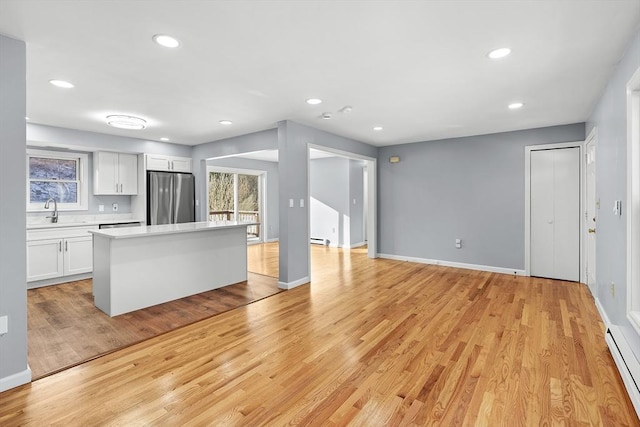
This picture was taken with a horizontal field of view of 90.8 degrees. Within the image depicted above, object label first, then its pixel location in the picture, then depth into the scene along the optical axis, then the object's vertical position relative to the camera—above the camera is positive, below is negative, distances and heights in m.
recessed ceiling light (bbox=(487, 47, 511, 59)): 2.41 +1.24
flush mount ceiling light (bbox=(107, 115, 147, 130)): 4.08 +1.19
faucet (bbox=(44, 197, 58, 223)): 5.12 +0.05
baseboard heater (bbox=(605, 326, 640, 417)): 1.92 -1.05
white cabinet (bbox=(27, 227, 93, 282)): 4.54 -0.63
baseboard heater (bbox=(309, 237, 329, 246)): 8.53 -0.83
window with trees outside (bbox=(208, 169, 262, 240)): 8.22 +0.40
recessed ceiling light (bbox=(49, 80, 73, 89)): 3.01 +1.24
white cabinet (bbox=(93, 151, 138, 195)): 5.46 +0.68
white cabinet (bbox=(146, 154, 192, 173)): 5.88 +0.94
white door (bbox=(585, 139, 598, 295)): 3.97 -0.03
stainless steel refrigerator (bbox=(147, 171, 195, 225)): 5.91 +0.27
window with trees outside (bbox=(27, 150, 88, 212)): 5.04 +0.53
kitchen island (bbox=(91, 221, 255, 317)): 3.46 -0.63
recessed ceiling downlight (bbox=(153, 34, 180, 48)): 2.21 +1.22
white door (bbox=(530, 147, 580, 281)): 4.71 -0.03
